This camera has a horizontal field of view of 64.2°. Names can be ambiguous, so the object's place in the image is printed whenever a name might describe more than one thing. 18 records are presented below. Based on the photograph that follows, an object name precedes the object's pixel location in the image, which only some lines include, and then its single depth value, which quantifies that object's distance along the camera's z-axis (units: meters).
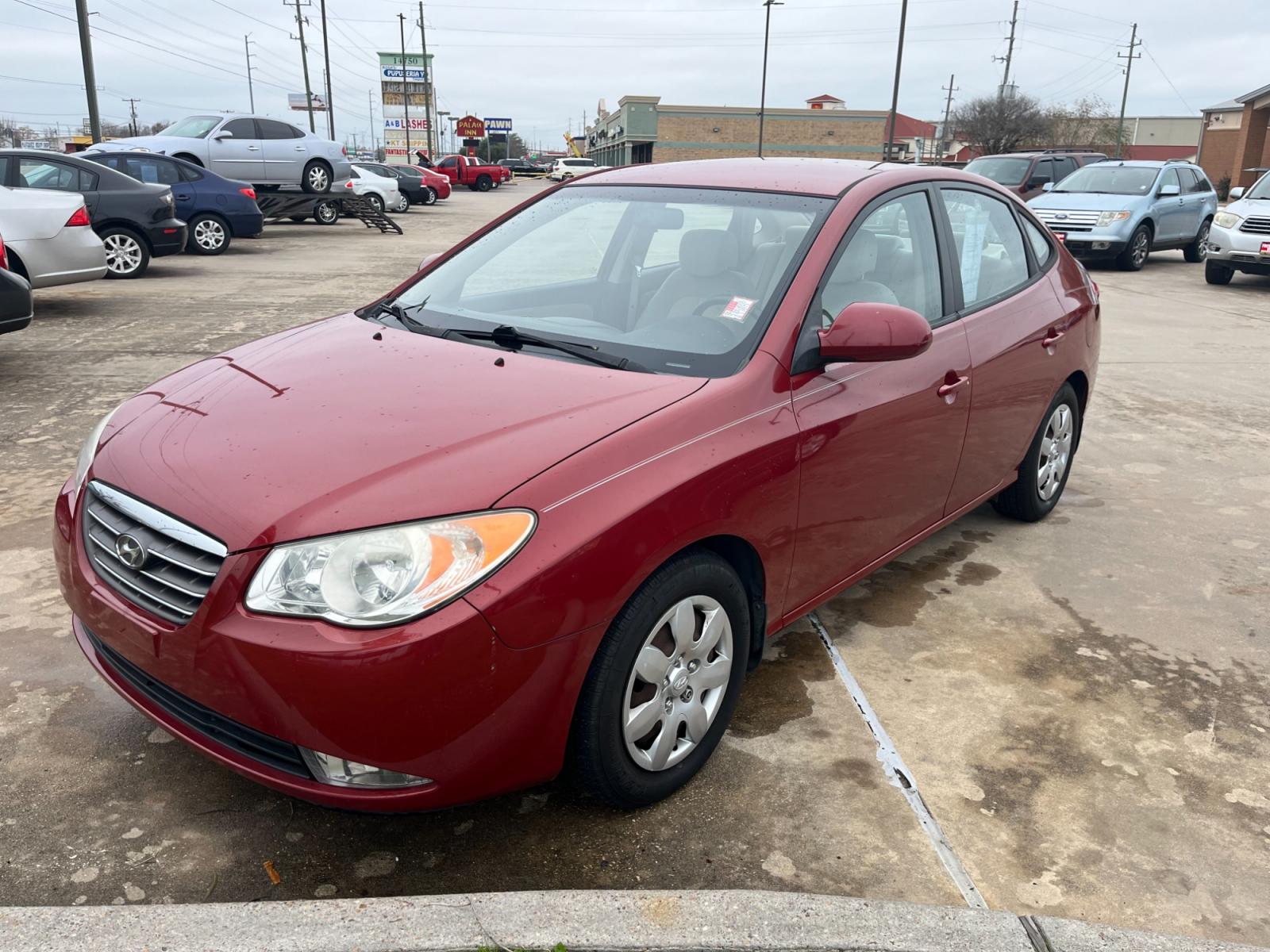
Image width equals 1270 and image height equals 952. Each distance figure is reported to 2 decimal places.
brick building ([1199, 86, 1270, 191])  39.72
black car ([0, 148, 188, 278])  11.11
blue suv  15.05
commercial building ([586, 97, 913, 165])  82.81
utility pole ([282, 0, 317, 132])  54.94
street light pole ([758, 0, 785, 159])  61.34
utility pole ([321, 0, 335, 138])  54.34
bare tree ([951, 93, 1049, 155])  56.06
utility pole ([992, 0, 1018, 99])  70.88
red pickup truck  46.47
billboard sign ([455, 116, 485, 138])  80.06
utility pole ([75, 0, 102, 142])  20.69
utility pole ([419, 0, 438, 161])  72.44
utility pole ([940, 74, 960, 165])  59.31
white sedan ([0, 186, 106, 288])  8.97
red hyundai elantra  2.08
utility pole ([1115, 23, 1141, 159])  55.69
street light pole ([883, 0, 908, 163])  36.44
